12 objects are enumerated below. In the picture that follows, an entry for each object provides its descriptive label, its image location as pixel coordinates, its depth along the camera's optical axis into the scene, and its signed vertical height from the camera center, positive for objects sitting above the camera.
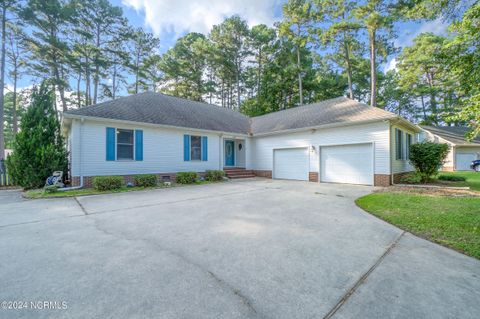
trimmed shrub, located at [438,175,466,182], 10.63 -0.98
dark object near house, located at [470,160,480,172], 17.60 -0.49
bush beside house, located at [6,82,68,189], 8.81 +0.59
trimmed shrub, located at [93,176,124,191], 8.11 -0.90
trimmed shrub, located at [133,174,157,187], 9.21 -0.90
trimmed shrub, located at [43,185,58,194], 7.58 -1.06
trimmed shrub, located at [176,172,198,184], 10.50 -0.89
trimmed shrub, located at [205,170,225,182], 11.59 -0.85
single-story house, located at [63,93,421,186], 9.04 +1.00
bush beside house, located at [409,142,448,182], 9.23 +0.12
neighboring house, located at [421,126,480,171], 18.42 +0.69
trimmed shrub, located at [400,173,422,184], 9.46 -0.90
